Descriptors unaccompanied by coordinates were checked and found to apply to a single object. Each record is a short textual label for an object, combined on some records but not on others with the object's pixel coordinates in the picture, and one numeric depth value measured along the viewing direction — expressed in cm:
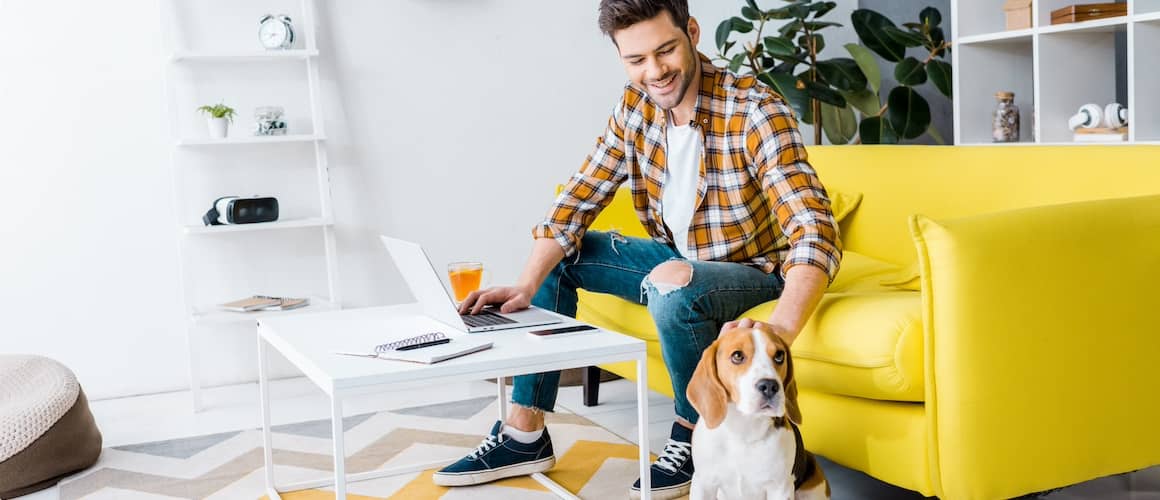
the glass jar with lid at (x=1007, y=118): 296
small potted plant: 339
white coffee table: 164
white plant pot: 341
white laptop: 196
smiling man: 207
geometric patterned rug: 238
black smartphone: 189
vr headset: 336
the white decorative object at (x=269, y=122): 346
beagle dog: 167
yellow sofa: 175
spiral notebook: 171
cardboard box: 288
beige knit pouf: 246
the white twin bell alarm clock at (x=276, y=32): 347
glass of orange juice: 253
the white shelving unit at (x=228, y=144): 341
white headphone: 266
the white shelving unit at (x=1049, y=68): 255
